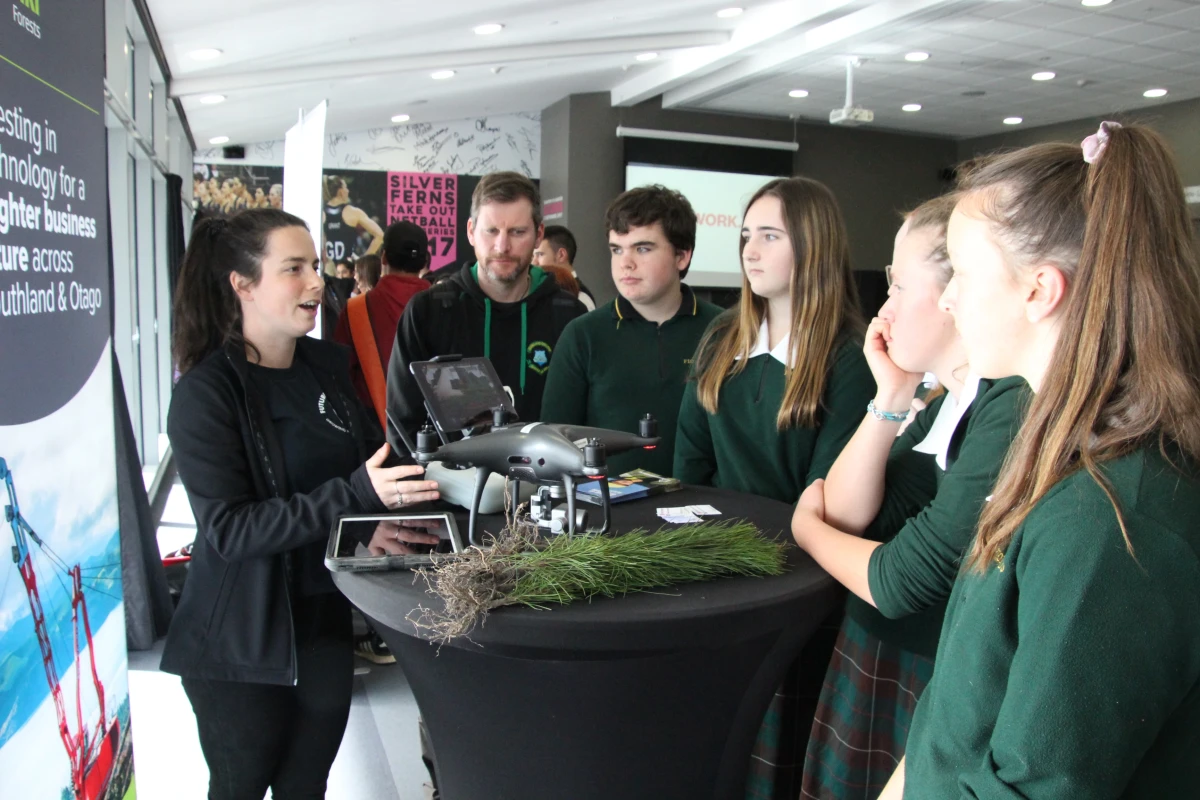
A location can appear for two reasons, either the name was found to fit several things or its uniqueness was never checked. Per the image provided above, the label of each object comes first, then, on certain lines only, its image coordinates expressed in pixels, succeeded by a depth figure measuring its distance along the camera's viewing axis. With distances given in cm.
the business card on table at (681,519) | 154
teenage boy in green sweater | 239
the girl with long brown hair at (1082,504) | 72
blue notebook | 168
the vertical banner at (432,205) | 975
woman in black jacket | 162
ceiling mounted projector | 756
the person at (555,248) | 498
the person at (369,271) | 572
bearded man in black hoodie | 262
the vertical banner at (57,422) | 117
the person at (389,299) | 349
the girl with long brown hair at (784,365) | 180
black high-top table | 115
